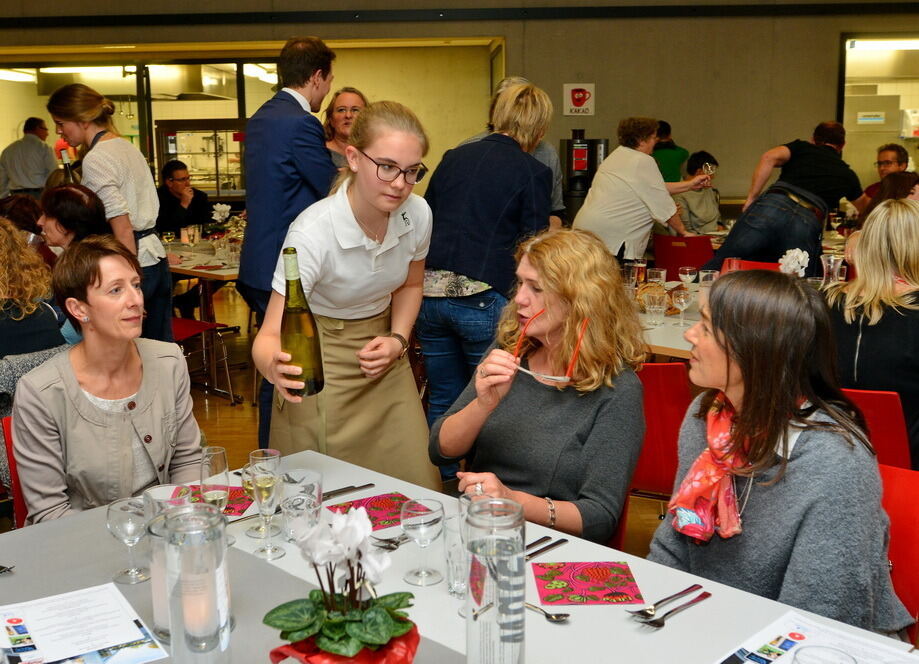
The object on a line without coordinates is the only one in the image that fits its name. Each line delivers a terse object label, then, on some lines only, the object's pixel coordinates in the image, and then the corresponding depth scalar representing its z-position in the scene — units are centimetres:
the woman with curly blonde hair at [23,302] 340
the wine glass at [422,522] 186
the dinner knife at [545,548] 187
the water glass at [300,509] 188
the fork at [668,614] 158
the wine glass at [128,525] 181
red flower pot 127
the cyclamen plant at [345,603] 125
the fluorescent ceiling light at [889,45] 1042
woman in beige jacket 243
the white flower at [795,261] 413
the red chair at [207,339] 596
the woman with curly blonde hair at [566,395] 231
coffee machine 938
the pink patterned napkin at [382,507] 207
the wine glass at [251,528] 200
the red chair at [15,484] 243
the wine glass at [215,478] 197
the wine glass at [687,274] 460
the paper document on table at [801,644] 146
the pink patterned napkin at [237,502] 217
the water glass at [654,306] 429
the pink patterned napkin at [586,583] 168
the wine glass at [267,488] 193
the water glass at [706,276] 426
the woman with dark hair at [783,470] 176
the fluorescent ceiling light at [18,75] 1162
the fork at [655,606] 161
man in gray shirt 1015
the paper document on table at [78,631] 151
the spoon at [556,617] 160
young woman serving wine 258
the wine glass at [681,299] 425
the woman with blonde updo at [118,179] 483
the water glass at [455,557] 170
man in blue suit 364
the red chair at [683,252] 641
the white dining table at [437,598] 151
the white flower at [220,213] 803
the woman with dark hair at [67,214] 442
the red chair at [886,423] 272
